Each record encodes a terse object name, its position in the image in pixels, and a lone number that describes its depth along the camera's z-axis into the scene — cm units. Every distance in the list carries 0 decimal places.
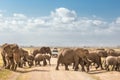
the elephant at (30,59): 5374
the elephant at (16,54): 4361
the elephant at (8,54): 4397
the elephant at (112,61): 4404
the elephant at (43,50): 7386
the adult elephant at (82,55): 4492
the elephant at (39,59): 5694
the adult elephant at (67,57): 4453
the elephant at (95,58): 4828
